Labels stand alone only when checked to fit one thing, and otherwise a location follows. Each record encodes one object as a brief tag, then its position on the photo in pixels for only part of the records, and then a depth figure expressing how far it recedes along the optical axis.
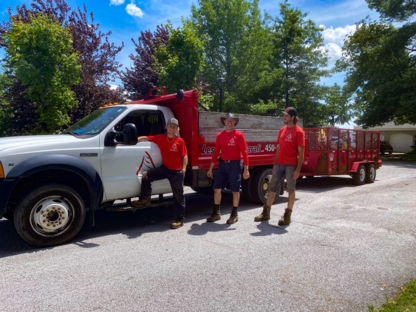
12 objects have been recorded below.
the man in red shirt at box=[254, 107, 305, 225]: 5.86
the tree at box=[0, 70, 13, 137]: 12.87
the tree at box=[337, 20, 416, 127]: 24.50
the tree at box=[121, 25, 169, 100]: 18.62
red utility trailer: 10.52
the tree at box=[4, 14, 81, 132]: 10.03
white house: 41.94
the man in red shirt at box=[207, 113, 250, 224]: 6.01
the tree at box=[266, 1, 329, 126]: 26.48
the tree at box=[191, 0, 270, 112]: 20.64
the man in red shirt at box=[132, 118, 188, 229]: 5.64
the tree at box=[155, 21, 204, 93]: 13.33
